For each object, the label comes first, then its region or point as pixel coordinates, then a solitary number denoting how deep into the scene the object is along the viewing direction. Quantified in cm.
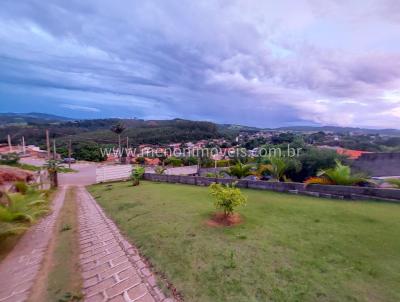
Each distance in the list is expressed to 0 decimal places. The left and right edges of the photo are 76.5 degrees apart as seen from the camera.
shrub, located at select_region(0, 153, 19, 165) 2408
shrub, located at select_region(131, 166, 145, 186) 1402
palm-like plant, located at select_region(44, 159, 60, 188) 1594
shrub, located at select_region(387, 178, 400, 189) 728
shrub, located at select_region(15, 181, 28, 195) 953
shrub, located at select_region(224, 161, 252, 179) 1280
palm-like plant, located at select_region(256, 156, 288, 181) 1088
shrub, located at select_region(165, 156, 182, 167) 3169
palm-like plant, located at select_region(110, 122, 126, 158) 2503
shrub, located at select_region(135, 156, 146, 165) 3350
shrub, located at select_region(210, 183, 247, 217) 508
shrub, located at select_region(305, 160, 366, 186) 772
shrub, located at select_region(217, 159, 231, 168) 2776
